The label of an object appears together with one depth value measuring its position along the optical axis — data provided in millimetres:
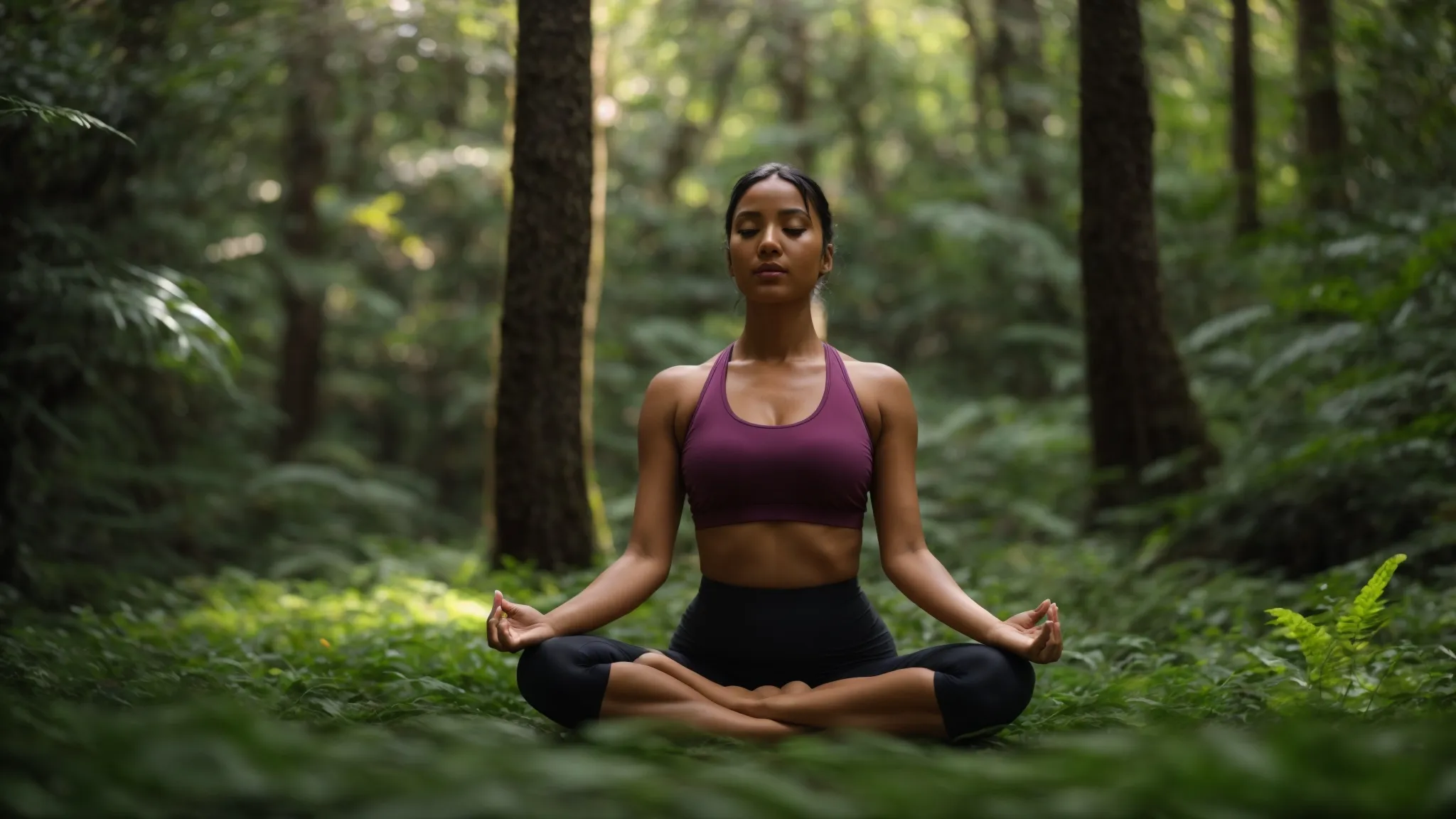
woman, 3170
